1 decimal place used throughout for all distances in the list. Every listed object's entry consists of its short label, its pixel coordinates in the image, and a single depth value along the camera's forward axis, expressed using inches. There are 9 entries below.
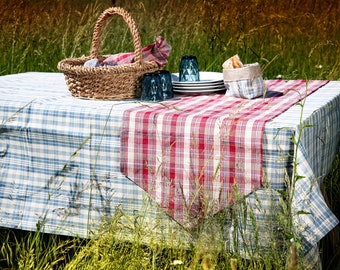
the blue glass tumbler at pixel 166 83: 119.6
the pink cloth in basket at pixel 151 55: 127.6
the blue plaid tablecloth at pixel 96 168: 99.5
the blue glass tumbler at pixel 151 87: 117.5
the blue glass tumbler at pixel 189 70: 131.0
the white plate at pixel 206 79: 125.7
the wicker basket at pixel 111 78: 117.6
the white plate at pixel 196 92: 125.3
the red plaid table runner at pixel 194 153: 101.3
